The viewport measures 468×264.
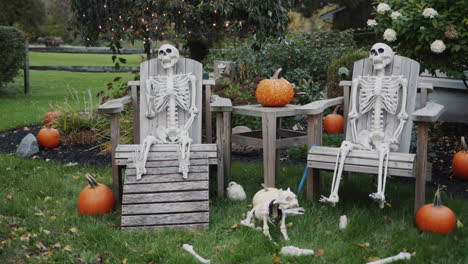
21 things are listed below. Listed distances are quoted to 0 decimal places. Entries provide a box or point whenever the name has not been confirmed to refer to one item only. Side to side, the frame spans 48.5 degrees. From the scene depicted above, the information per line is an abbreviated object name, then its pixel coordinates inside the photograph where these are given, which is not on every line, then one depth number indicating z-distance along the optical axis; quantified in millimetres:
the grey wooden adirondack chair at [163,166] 3531
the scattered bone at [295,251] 3053
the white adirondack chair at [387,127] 3557
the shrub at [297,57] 8445
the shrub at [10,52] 9984
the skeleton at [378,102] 4039
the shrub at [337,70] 7039
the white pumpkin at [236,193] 4070
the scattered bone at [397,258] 2941
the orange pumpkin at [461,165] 4612
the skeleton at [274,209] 3363
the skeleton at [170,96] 4324
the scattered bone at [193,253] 2990
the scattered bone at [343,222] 3484
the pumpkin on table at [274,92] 4285
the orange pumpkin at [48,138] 5852
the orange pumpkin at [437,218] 3350
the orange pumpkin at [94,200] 3811
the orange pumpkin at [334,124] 5895
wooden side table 4074
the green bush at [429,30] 4680
